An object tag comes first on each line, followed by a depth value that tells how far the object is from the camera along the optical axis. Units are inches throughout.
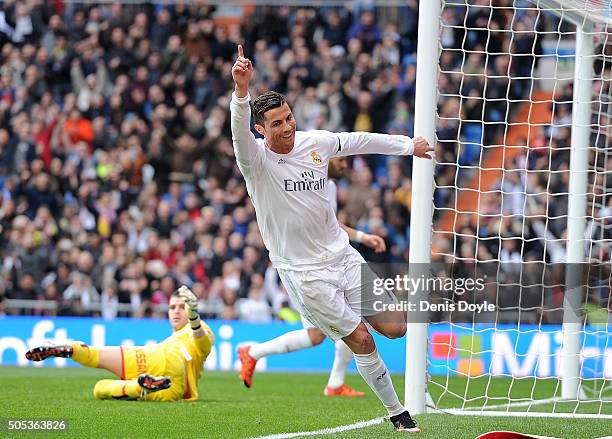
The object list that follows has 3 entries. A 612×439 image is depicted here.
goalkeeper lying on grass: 775.1
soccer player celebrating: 579.5
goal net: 829.8
